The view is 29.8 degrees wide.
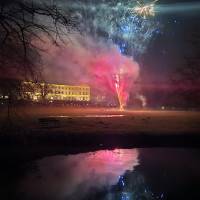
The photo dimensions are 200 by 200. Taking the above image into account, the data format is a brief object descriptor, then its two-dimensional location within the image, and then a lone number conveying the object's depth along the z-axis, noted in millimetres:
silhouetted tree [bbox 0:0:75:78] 14117
